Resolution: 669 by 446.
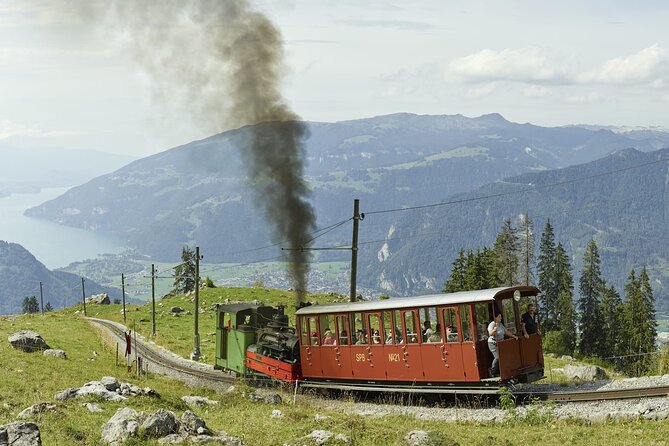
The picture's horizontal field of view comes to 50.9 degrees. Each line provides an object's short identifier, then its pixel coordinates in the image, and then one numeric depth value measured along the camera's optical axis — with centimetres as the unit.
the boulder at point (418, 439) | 1549
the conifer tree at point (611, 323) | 9744
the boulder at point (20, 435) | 1427
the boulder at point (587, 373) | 3122
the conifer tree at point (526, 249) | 8806
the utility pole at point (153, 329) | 6482
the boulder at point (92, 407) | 1903
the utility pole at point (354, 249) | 3622
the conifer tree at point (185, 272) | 12050
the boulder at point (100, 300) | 11441
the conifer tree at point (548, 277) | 11081
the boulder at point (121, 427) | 1553
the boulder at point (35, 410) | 1725
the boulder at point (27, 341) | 3679
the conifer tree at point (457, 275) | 8700
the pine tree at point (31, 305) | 17072
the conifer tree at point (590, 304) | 10425
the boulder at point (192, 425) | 1631
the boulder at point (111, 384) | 2211
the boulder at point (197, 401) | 2392
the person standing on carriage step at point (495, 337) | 2323
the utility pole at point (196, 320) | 4847
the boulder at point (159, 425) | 1568
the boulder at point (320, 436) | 1603
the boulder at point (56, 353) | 3591
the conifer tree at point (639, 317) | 9119
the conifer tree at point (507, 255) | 8875
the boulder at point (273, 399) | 2603
